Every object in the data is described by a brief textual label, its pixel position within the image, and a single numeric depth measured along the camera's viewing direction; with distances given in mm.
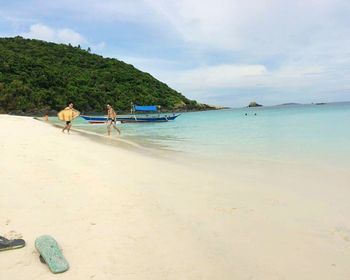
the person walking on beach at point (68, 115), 19938
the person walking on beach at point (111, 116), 21359
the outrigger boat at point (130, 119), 36500
